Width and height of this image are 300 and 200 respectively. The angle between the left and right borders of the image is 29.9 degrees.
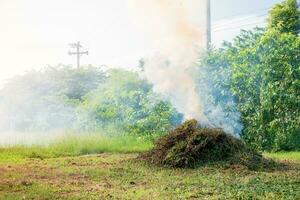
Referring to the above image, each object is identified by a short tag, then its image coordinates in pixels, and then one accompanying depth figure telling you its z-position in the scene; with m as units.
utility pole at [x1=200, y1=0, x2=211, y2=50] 24.18
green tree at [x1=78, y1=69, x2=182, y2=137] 22.89
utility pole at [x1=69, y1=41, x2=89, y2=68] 54.69
